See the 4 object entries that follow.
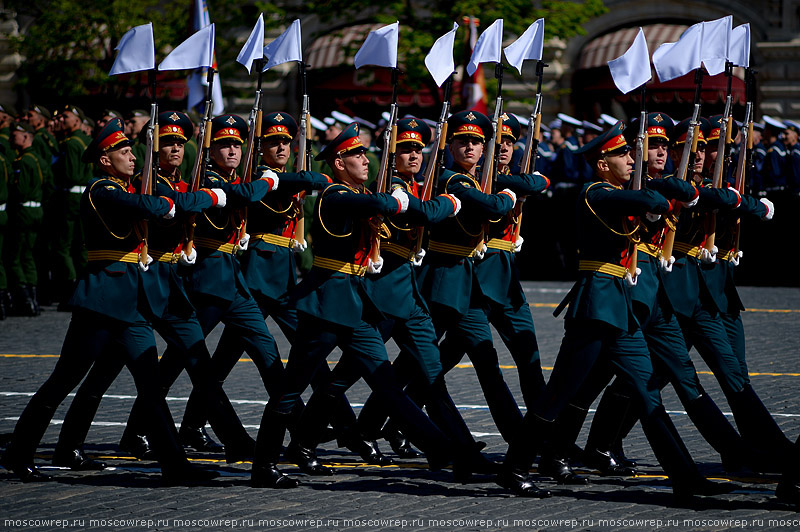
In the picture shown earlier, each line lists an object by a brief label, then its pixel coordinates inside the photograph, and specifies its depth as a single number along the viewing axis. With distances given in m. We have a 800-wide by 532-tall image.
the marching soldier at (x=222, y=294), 15.51
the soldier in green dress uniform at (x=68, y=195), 29.08
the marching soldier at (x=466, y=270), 15.04
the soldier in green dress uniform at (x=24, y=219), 28.44
